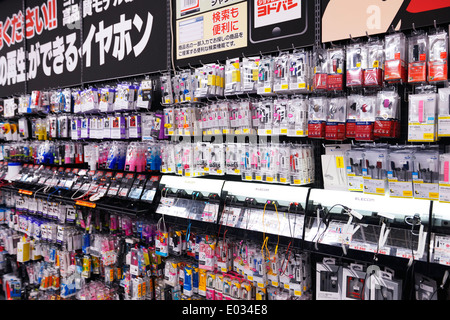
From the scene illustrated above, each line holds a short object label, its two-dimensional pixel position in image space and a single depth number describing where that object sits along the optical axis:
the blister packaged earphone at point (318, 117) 2.19
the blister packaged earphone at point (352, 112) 2.07
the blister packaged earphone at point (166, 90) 3.13
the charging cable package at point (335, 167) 2.24
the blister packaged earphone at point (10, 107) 5.01
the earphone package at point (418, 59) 1.85
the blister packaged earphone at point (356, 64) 2.03
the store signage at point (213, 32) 2.84
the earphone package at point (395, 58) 1.89
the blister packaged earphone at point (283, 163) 2.36
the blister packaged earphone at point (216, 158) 2.71
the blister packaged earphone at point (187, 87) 2.96
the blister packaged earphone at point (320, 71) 2.17
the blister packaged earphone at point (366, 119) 2.01
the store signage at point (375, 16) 1.97
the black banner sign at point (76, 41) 3.56
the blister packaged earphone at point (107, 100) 3.58
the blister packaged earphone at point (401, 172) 1.93
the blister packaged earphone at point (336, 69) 2.11
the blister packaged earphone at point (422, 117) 1.81
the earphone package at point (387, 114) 1.94
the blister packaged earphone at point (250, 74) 2.54
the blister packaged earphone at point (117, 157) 3.53
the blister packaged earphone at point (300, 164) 2.33
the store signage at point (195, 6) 2.95
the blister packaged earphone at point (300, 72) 2.26
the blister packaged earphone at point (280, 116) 2.38
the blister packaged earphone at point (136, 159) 3.36
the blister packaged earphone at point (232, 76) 2.65
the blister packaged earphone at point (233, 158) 2.61
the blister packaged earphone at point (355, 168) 2.08
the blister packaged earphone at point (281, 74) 2.34
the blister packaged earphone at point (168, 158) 3.10
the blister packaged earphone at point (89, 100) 3.69
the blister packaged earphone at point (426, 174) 1.84
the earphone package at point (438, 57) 1.79
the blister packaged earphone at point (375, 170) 2.00
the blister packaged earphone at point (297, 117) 2.29
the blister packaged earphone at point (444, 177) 1.80
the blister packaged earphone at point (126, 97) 3.41
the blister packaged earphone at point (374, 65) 1.97
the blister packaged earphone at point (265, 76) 2.43
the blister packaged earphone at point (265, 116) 2.46
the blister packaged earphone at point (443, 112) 1.77
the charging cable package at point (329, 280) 2.22
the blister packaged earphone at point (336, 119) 2.13
